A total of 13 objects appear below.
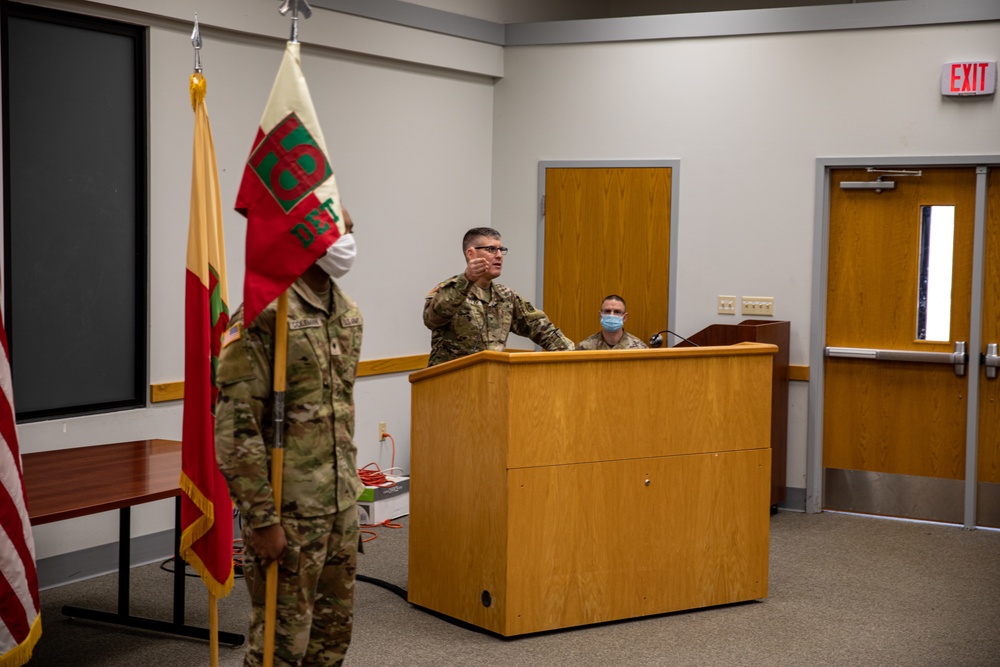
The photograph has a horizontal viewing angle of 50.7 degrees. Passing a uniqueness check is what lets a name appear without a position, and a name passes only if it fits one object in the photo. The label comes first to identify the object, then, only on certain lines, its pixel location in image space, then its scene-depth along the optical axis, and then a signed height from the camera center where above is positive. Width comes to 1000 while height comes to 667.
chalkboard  4.60 +0.28
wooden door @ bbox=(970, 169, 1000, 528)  6.05 -0.62
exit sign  5.93 +1.20
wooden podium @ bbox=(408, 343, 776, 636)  4.05 -0.81
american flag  3.03 -0.81
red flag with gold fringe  3.64 -0.35
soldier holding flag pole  2.70 -0.28
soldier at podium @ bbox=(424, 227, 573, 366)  4.65 -0.15
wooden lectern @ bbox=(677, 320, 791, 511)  6.19 -0.50
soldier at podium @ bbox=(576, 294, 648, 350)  5.82 -0.28
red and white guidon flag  2.73 +0.22
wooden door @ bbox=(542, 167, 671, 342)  6.79 +0.25
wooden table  3.51 -0.75
